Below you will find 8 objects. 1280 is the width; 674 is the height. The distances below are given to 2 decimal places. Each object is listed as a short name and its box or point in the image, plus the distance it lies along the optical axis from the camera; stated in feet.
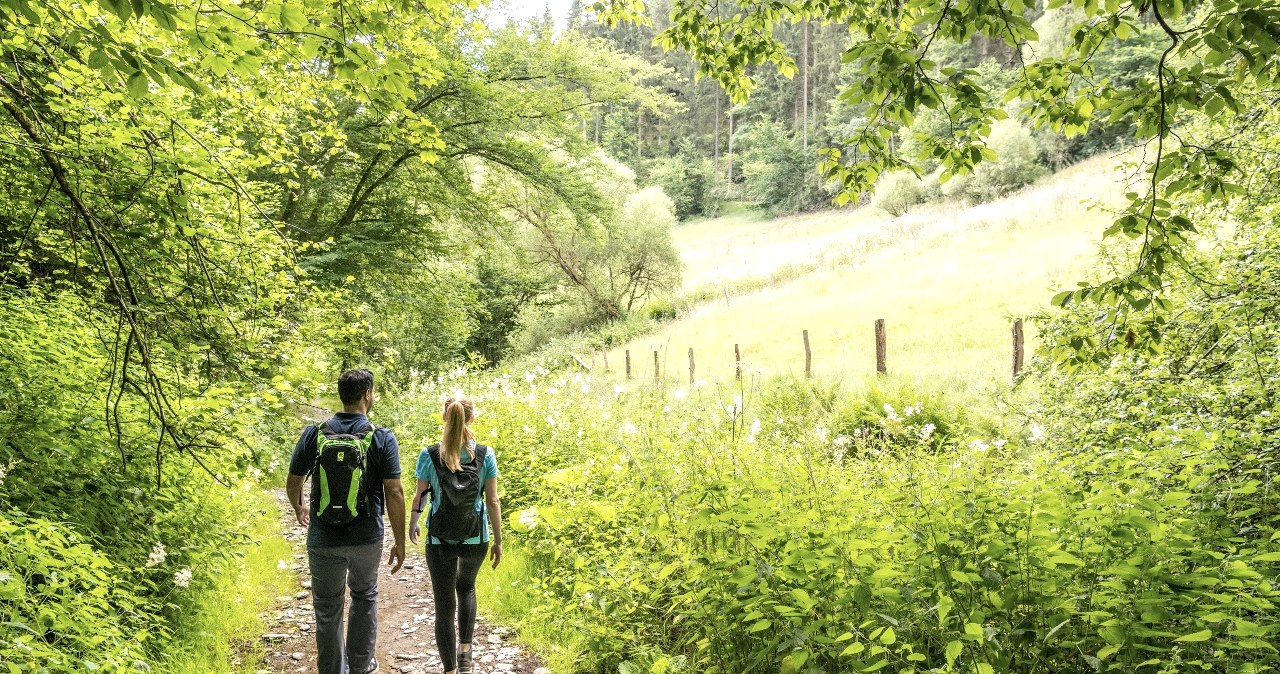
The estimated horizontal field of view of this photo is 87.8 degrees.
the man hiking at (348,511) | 14.12
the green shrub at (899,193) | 153.17
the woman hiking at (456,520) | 15.20
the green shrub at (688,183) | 249.75
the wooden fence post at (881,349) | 49.57
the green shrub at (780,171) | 226.17
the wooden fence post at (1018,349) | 41.91
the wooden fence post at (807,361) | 53.36
